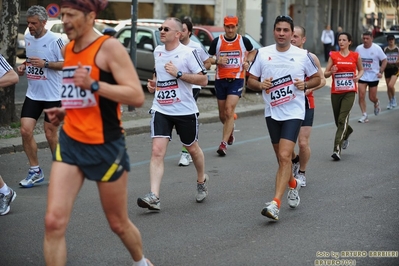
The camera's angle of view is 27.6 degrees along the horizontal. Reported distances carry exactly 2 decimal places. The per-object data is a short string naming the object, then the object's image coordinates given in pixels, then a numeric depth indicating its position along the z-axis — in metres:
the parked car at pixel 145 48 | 21.38
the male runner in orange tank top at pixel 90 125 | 5.03
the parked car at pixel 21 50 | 30.44
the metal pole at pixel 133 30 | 16.88
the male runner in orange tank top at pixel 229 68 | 12.54
